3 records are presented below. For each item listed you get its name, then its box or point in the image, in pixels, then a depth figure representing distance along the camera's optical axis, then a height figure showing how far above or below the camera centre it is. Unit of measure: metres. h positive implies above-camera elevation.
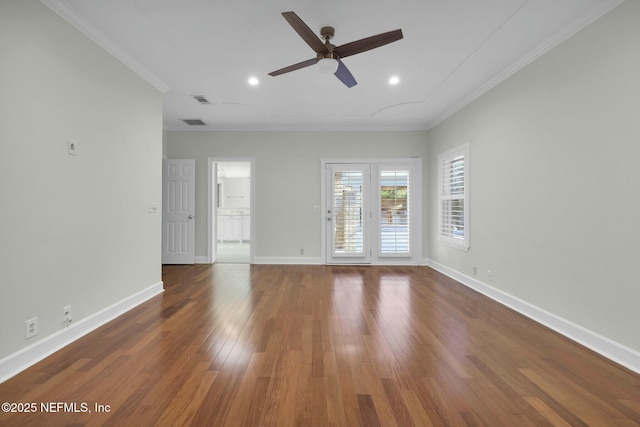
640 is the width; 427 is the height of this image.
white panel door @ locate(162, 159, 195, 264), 5.52 +0.00
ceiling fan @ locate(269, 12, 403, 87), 2.15 +1.35
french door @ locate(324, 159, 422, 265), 5.60 +0.02
